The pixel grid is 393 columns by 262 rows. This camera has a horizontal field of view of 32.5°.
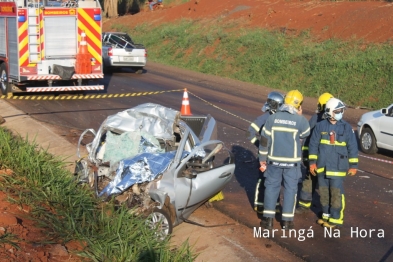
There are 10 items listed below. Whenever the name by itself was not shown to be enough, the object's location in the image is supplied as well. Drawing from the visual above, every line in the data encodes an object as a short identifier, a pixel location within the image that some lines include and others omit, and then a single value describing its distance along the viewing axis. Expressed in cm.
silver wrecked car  817
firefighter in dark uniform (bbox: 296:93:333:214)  938
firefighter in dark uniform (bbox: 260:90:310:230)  848
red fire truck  1850
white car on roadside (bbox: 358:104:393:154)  1384
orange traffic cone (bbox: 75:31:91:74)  1917
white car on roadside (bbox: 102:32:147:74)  2733
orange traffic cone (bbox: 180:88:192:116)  1334
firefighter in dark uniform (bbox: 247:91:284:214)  905
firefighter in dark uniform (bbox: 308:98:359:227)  863
